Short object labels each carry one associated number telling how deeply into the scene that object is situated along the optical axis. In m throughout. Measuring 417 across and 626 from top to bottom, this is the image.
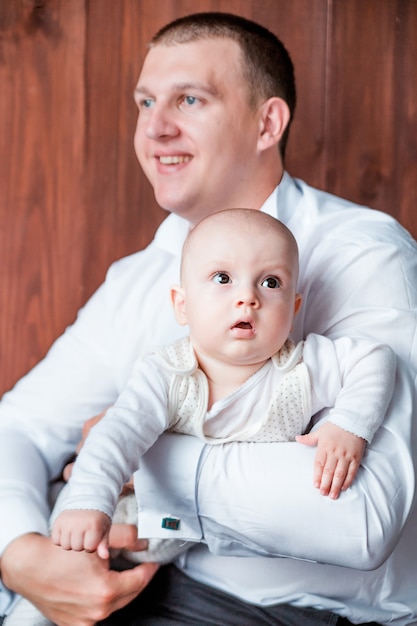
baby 1.26
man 1.28
